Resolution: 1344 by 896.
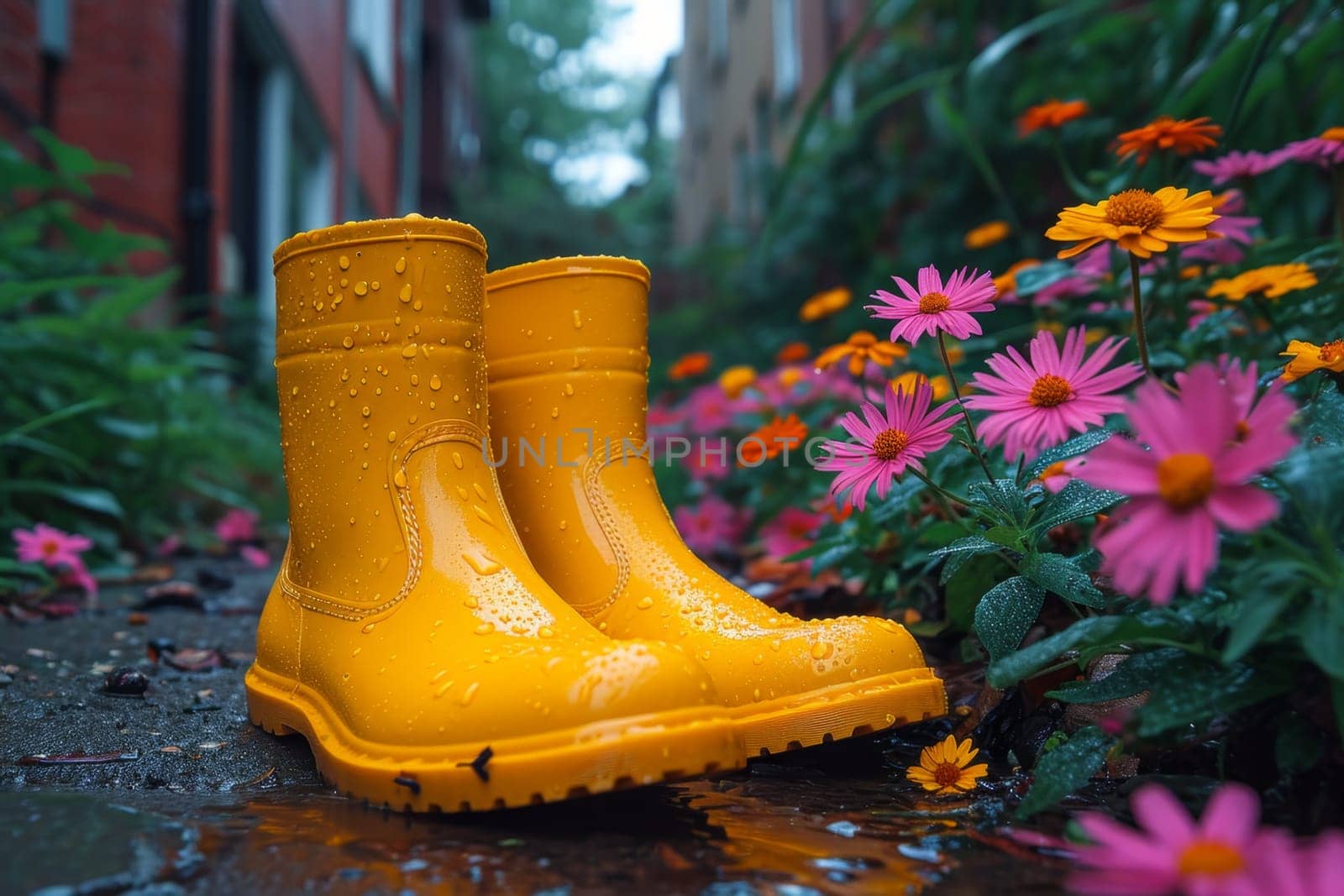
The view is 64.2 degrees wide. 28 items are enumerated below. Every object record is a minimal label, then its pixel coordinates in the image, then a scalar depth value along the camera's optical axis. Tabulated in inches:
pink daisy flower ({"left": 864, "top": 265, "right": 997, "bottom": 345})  40.4
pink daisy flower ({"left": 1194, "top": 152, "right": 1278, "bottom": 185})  56.1
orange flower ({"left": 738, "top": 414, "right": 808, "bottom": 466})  61.0
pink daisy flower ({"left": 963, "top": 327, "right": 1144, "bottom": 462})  34.9
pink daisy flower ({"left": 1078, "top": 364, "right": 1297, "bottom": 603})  24.3
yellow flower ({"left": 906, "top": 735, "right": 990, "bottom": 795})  38.8
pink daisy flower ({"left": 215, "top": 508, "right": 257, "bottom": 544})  105.2
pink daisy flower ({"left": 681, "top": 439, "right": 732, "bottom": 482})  101.9
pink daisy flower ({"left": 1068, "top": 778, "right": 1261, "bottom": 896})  21.2
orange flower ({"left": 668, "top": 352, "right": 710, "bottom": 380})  93.6
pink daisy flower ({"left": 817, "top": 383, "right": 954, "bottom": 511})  40.0
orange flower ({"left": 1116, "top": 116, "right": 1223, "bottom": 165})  51.8
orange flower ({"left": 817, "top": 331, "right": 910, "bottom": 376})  54.3
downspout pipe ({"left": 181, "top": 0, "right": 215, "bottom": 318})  157.6
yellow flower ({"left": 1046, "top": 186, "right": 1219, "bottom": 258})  37.7
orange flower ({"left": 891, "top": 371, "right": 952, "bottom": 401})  60.3
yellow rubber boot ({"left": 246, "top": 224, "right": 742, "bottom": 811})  33.8
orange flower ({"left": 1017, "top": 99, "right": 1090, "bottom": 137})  64.6
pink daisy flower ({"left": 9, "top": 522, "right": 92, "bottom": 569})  69.6
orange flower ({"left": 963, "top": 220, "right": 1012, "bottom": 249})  73.9
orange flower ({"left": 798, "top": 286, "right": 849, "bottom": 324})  75.1
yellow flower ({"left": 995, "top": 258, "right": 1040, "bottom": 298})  61.1
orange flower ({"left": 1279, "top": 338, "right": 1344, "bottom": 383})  36.7
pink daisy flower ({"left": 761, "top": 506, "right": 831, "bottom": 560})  76.2
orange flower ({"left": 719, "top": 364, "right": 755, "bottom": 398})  95.4
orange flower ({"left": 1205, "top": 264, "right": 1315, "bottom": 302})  49.9
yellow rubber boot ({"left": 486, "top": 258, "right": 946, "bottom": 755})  41.9
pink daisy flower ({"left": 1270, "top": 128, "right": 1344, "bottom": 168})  53.1
